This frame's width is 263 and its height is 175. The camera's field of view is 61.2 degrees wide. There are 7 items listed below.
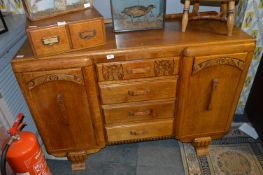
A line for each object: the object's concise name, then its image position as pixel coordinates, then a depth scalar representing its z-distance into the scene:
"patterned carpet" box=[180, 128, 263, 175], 1.55
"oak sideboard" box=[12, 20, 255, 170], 1.18
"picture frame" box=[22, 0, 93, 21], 1.18
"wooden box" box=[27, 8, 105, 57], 1.11
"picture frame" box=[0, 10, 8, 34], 1.30
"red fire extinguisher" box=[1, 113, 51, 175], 1.18
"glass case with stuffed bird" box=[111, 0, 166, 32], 1.30
